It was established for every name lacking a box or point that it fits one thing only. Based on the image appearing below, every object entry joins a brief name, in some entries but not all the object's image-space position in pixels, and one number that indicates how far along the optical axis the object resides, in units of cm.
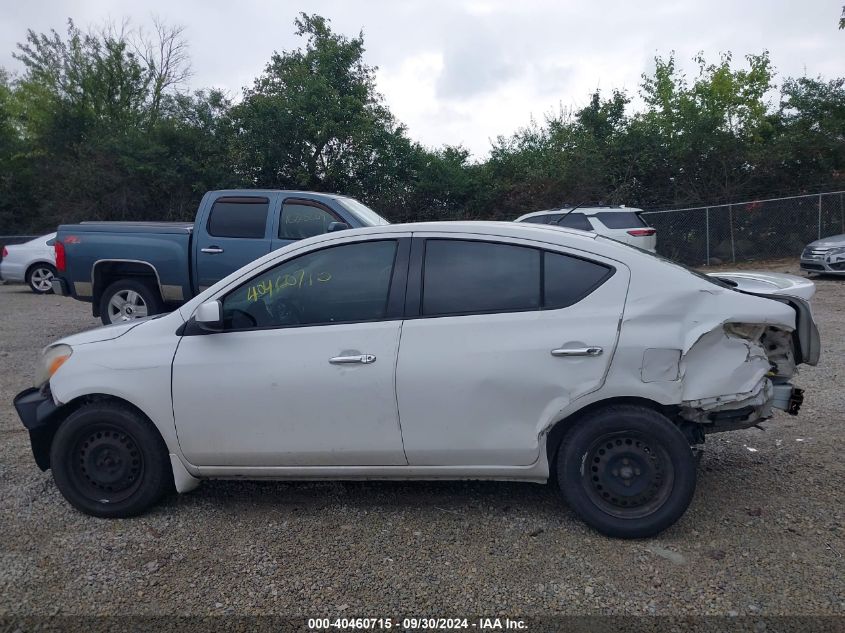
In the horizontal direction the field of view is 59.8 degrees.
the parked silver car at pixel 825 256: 1521
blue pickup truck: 920
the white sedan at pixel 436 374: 379
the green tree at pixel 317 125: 1988
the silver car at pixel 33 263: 1711
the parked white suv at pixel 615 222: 1493
